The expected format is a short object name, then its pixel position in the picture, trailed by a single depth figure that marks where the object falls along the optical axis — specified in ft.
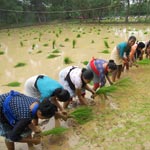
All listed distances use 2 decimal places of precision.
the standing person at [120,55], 10.42
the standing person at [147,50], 12.39
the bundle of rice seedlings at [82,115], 7.30
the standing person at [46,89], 6.51
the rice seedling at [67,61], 14.70
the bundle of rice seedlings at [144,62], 11.81
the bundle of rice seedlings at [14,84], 11.41
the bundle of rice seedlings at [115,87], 8.40
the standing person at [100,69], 8.45
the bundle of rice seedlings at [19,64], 15.24
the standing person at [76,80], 7.18
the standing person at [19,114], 5.30
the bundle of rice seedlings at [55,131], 6.48
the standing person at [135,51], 11.25
